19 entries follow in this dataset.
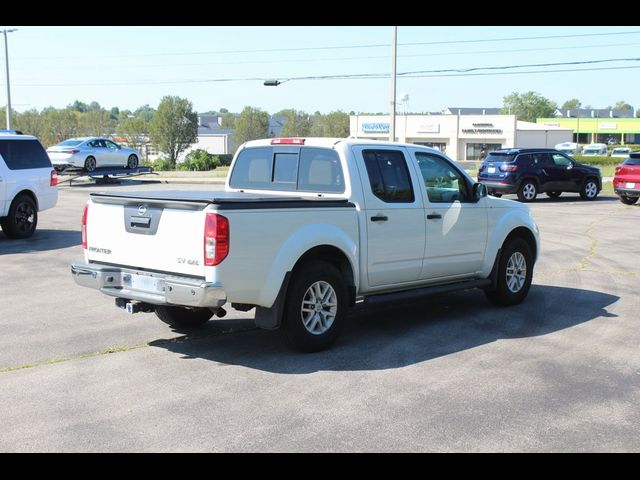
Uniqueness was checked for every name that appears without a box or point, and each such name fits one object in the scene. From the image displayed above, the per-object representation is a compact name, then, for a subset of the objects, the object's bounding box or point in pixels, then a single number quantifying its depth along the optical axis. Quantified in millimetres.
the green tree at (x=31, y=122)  98438
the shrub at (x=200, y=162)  62219
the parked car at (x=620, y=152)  78969
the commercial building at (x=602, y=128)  130700
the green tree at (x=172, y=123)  96125
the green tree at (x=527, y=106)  173125
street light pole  51406
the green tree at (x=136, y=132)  104188
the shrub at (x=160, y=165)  65819
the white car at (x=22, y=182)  15250
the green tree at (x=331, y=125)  115750
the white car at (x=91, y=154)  34688
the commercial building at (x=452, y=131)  99188
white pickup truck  6629
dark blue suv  26406
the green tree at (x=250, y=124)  113062
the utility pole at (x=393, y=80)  32781
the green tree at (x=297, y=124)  111750
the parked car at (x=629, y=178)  24547
